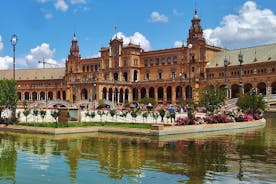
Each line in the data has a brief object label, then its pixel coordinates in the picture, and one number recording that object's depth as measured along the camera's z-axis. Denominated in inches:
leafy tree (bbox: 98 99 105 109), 3232.8
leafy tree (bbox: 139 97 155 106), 3373.5
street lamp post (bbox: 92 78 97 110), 3999.0
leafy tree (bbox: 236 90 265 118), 2076.5
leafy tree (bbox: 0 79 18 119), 1728.6
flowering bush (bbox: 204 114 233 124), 1609.3
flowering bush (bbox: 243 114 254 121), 1814.1
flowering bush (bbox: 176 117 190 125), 1483.8
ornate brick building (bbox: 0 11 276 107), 3523.6
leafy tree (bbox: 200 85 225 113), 1946.4
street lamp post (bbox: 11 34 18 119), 1698.7
